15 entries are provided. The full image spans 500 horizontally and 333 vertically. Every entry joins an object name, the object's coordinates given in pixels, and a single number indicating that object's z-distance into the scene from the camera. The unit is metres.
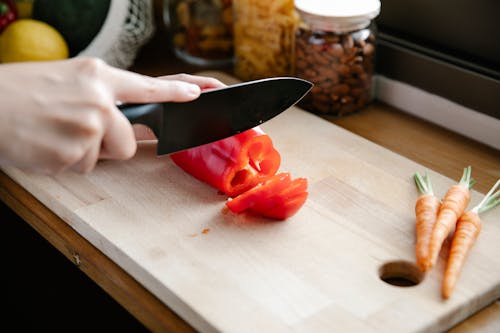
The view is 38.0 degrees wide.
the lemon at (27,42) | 1.53
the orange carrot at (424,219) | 1.00
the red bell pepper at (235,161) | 1.17
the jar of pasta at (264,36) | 1.49
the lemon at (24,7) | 1.66
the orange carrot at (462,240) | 0.96
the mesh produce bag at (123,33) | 1.61
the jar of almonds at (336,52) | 1.36
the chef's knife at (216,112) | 1.06
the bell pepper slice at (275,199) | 1.09
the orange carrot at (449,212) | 1.00
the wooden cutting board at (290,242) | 0.93
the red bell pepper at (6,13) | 1.58
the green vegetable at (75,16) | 1.59
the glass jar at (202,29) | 1.67
